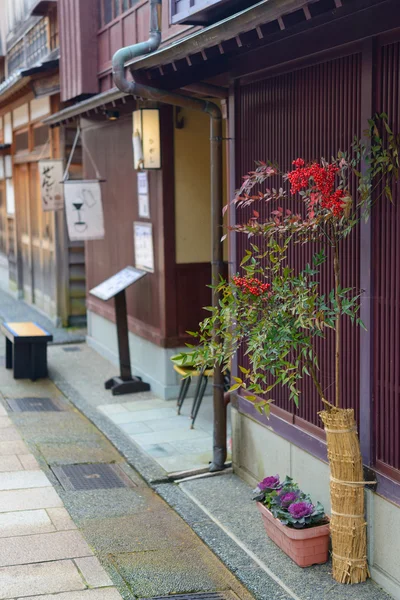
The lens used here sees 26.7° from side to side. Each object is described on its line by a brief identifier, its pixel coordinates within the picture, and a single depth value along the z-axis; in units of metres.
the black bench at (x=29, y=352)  13.30
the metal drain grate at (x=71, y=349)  15.79
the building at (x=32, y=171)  17.22
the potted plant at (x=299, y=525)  6.64
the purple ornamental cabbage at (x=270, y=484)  7.17
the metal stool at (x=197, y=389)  10.69
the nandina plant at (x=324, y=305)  5.93
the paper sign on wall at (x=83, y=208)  12.93
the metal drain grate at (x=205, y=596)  6.33
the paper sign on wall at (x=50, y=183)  15.67
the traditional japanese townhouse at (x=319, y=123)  6.14
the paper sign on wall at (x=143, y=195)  12.27
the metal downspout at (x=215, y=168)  8.72
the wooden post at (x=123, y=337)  12.48
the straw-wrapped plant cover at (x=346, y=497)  6.23
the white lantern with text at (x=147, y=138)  11.38
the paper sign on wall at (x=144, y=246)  12.27
